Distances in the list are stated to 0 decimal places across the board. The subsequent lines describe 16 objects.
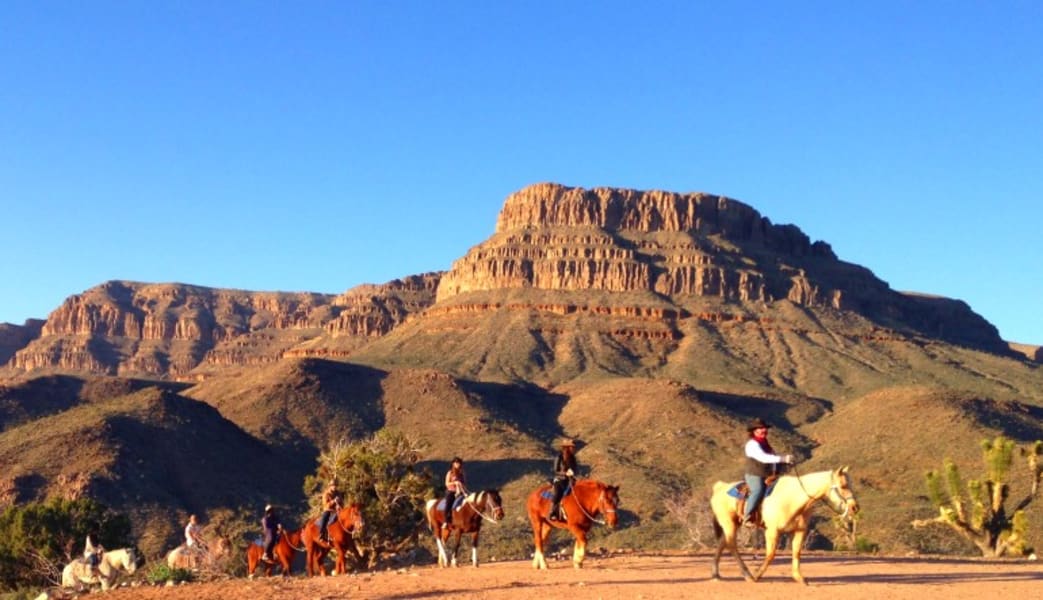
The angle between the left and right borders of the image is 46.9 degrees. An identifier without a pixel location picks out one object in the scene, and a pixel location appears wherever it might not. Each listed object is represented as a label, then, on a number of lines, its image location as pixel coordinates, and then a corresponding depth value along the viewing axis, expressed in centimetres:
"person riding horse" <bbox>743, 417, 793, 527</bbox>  2244
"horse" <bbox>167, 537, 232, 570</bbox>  3191
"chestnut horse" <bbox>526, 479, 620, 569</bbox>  2420
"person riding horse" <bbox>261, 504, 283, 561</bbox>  2950
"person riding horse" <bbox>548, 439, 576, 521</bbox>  2528
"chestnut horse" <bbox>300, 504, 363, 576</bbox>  2722
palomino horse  2153
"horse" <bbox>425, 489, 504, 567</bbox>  2709
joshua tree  4075
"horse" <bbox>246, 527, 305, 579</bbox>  2945
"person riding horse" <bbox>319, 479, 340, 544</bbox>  2786
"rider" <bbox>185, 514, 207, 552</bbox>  3156
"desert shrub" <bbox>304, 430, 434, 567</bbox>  3888
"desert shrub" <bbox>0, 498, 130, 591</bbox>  4003
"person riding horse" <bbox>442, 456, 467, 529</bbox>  2866
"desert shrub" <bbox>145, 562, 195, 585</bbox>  2807
